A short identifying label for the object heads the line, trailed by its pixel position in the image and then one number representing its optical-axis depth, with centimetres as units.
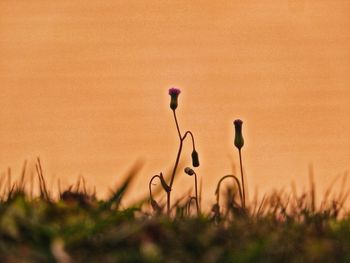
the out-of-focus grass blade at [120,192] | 767
